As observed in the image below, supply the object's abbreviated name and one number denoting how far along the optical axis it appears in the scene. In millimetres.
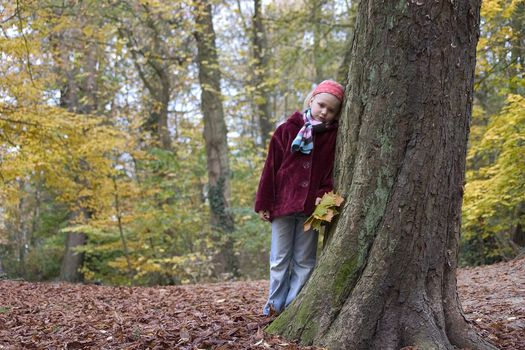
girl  3453
